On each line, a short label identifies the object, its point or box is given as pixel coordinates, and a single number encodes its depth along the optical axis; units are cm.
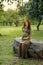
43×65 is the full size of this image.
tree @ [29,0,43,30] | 766
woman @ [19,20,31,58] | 415
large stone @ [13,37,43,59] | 412
